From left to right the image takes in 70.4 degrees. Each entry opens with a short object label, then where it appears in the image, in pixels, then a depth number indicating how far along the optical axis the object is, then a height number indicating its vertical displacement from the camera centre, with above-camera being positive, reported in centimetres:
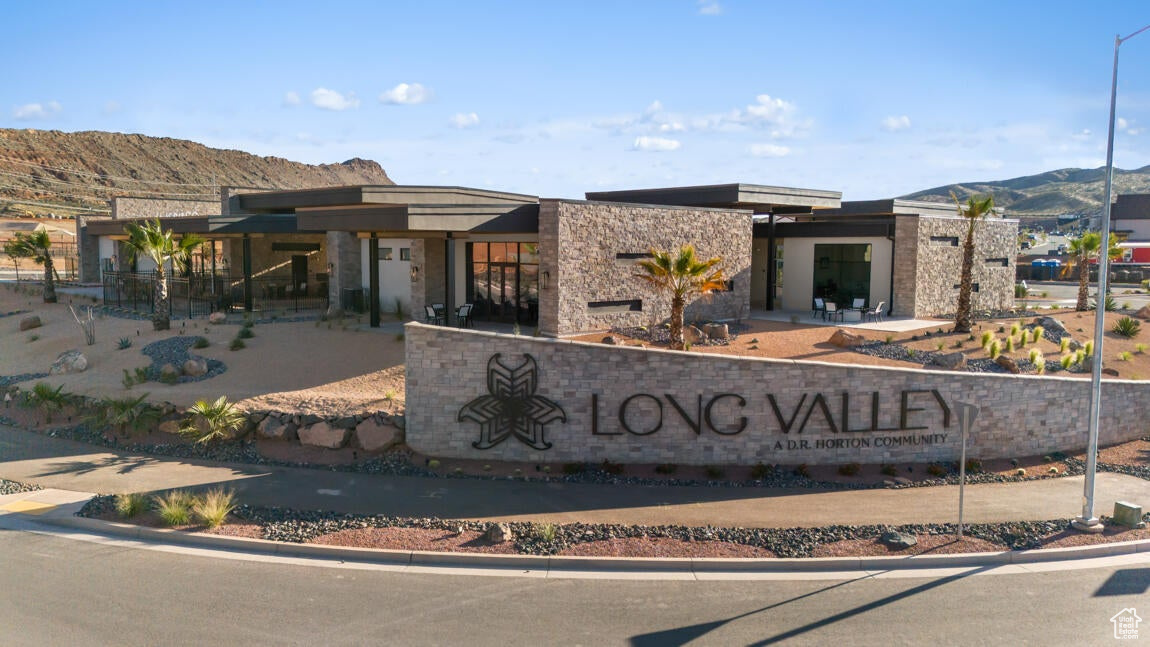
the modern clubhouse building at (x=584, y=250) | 2377 +79
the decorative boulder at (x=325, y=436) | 1633 -338
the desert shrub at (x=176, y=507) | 1238 -378
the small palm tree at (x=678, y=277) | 2200 -14
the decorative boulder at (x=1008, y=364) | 2394 -261
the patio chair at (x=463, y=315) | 2562 -143
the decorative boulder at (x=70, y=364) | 2239 -274
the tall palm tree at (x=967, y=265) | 2702 +35
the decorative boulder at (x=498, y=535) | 1180 -385
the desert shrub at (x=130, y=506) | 1270 -378
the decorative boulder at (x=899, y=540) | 1181 -388
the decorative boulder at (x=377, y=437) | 1609 -333
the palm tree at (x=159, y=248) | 2487 +57
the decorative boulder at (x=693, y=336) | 2512 -197
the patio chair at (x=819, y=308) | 3142 -133
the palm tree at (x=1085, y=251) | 3381 +113
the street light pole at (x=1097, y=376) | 1232 -156
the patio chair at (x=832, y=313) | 3053 -150
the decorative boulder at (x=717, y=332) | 2550 -187
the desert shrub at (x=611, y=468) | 1528 -370
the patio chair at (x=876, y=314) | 3029 -151
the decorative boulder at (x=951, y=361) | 2338 -250
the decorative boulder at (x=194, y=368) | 2079 -260
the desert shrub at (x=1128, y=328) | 2981 -186
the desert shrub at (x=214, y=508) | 1227 -372
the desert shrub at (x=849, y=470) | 1543 -371
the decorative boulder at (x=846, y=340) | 2497 -203
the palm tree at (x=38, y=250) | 3453 +63
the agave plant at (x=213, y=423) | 1664 -320
